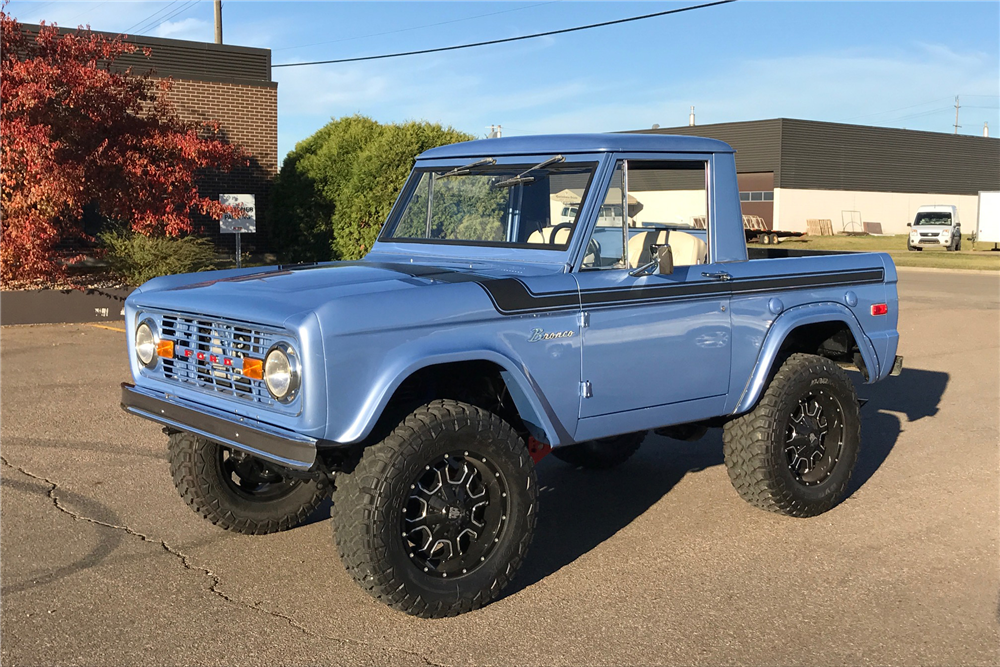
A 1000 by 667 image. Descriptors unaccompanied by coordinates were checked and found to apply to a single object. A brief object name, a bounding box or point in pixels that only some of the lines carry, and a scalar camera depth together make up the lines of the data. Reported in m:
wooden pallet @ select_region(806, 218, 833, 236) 54.51
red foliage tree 14.25
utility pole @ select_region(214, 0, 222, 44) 36.53
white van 40.69
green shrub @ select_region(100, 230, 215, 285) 15.58
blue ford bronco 4.06
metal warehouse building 54.28
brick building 21.05
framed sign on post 16.19
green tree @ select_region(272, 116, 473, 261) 18.67
